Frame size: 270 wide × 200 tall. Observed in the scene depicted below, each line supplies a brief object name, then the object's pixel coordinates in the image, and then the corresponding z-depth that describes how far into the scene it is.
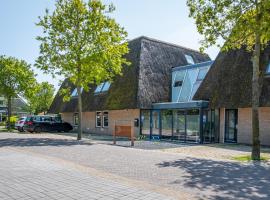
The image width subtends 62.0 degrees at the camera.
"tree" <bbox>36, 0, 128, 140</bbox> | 14.94
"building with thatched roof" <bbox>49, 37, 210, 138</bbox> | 17.54
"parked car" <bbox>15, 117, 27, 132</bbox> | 20.97
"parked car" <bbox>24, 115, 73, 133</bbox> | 20.90
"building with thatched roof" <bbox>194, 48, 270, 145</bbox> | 12.73
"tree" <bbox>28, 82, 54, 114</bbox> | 45.18
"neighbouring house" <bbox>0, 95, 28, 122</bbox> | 51.66
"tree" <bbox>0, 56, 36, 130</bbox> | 24.33
